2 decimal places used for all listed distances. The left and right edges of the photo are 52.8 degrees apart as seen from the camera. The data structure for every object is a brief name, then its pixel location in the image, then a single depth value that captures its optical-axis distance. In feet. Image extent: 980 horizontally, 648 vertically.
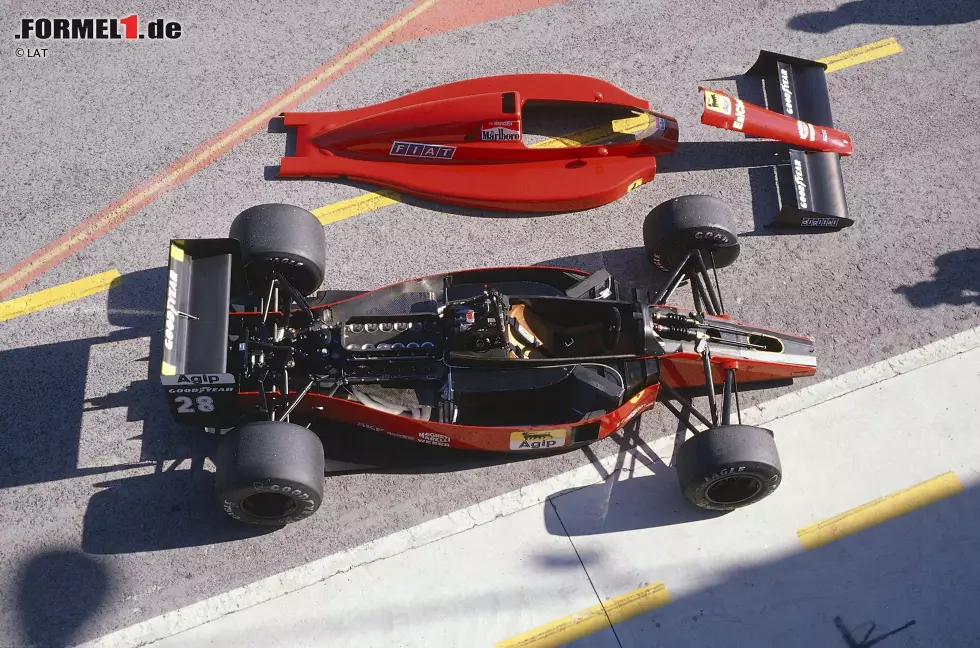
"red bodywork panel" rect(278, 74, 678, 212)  26.84
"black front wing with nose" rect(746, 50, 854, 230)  26.94
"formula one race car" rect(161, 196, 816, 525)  20.61
